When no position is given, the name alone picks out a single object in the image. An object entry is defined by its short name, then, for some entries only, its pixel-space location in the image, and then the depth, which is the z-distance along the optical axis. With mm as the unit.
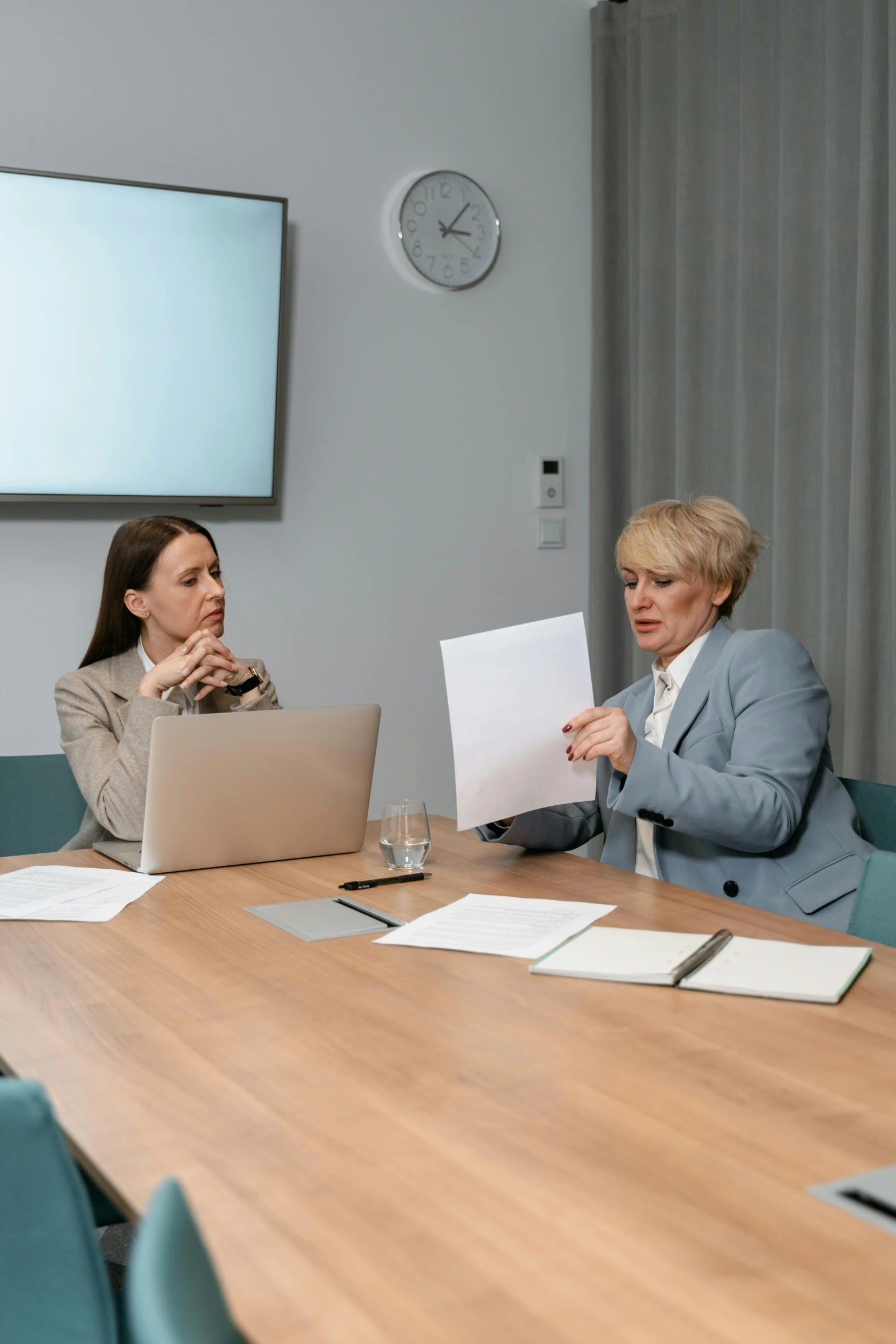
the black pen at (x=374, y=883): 1774
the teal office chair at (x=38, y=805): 2361
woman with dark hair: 2131
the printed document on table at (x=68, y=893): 1632
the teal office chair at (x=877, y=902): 1593
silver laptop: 1798
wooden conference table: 731
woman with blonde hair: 1816
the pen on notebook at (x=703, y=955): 1334
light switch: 3932
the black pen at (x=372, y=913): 1586
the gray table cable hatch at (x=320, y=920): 1541
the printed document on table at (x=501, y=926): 1480
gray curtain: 3029
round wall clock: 3641
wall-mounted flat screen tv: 3021
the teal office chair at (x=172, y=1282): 549
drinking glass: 1894
